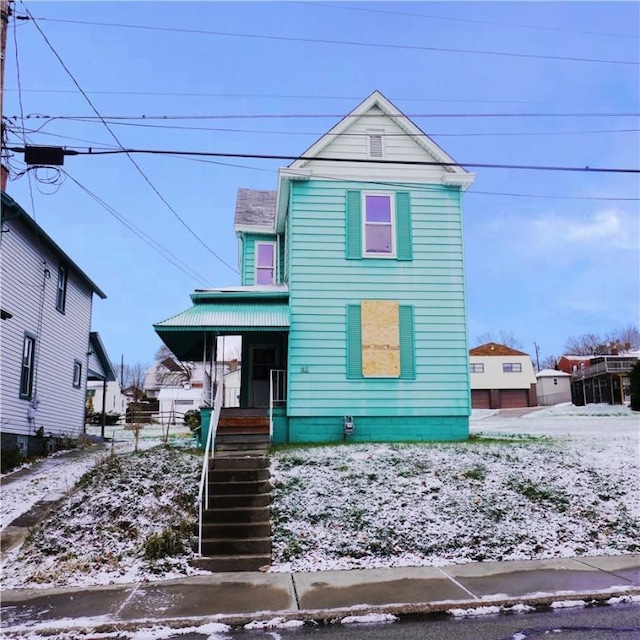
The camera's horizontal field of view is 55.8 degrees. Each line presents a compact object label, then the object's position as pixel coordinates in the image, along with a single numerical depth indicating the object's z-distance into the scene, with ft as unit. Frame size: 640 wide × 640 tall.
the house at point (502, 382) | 163.43
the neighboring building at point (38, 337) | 47.78
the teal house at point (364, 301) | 44.11
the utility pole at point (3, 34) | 28.78
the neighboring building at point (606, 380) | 123.13
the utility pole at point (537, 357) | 289.43
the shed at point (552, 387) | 176.76
